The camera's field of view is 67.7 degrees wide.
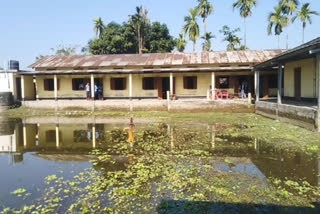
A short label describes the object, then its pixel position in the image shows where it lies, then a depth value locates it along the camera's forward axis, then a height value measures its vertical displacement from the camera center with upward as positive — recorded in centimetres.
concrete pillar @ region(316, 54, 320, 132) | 827 -97
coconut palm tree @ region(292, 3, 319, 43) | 2555 +874
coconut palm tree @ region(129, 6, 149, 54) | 3228 +971
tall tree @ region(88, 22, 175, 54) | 3209 +751
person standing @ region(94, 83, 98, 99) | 1939 +44
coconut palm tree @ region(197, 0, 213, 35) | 3005 +1107
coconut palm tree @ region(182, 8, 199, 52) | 2877 +838
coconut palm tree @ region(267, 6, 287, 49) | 2736 +868
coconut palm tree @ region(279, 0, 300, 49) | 2630 +983
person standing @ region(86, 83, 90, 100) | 1868 +43
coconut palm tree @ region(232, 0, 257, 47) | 2975 +1124
